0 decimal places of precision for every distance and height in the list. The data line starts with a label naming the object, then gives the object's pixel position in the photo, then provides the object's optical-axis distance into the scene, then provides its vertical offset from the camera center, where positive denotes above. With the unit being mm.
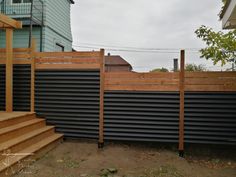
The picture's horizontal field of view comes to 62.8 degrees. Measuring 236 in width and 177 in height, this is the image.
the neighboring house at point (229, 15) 3033 +1224
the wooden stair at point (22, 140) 3066 -1055
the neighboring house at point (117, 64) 25692 +2916
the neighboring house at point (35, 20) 7961 +2700
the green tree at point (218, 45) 4405 +993
